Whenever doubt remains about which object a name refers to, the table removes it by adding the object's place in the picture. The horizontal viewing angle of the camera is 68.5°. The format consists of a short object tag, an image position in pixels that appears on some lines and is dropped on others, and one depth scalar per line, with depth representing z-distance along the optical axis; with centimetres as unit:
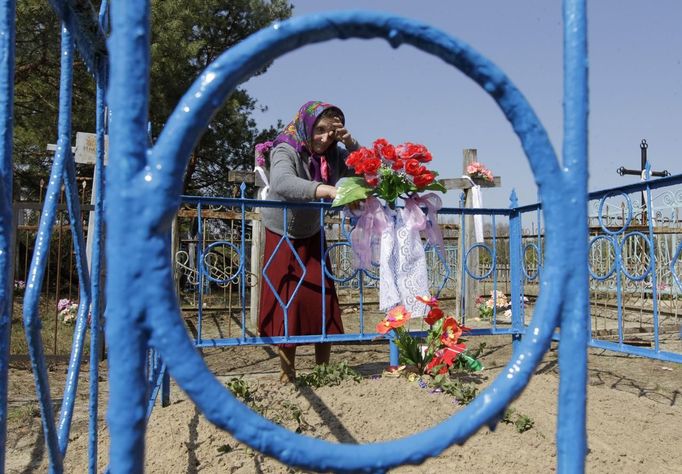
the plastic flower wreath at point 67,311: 716
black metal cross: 1486
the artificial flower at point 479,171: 579
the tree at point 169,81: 793
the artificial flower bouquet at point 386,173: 283
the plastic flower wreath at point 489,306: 678
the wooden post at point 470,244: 657
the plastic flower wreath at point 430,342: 306
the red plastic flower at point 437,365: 302
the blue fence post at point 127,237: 51
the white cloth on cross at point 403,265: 296
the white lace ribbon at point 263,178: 493
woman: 312
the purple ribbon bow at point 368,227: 295
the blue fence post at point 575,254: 61
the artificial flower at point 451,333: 313
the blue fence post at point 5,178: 81
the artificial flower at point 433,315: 314
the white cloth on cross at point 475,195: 641
